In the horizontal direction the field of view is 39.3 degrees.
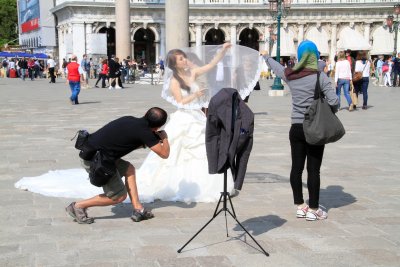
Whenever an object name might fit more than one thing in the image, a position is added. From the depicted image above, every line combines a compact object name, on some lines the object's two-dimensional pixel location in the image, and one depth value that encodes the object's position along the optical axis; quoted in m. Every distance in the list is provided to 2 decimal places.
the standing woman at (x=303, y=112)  5.29
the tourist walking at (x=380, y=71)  31.46
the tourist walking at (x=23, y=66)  39.78
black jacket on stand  4.57
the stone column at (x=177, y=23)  24.47
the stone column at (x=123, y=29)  36.59
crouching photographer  5.09
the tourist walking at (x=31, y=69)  40.44
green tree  90.38
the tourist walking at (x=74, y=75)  18.09
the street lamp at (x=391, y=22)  37.14
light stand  4.57
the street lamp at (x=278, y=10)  23.24
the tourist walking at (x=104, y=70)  29.47
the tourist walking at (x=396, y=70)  28.08
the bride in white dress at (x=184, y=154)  6.36
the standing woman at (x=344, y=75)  16.00
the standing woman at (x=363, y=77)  16.52
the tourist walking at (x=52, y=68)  34.94
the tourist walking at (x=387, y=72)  29.73
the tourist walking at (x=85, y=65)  35.12
